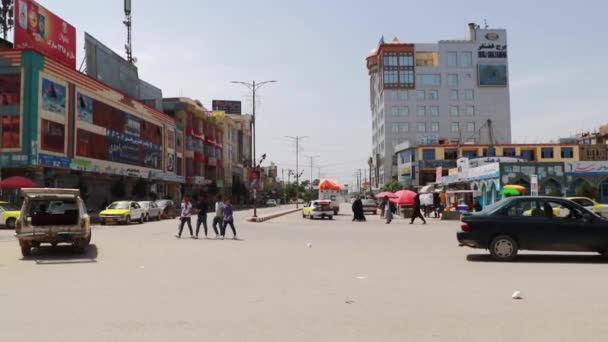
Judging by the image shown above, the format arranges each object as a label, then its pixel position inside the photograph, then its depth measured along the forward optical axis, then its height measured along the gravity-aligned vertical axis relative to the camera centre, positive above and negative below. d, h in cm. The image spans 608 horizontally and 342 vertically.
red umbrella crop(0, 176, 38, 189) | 3681 +119
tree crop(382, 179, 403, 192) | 9810 +200
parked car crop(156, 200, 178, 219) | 4462 -73
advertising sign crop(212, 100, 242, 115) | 13814 +2265
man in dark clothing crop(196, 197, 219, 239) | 2226 -49
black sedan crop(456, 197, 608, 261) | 1374 -77
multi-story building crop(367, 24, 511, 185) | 12594 +2396
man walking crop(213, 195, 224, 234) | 2245 -58
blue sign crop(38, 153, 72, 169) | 4109 +301
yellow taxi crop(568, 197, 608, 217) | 2811 -51
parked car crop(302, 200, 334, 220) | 4253 -79
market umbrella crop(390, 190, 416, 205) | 4188 -3
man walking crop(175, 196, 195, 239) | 2241 -48
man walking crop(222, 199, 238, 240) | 2198 -61
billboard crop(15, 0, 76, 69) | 4350 +1371
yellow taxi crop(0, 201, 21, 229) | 3052 -83
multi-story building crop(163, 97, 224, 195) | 7750 +820
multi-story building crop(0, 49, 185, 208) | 4075 +585
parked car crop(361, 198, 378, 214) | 5519 -79
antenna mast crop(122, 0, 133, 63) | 7456 +2334
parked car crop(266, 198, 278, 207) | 11314 -84
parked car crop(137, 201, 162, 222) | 3975 -72
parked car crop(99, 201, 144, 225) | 3506 -83
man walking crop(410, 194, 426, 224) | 3344 -74
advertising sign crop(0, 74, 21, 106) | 4097 +802
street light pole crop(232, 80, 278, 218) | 4324 +809
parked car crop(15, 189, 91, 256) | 1531 -64
